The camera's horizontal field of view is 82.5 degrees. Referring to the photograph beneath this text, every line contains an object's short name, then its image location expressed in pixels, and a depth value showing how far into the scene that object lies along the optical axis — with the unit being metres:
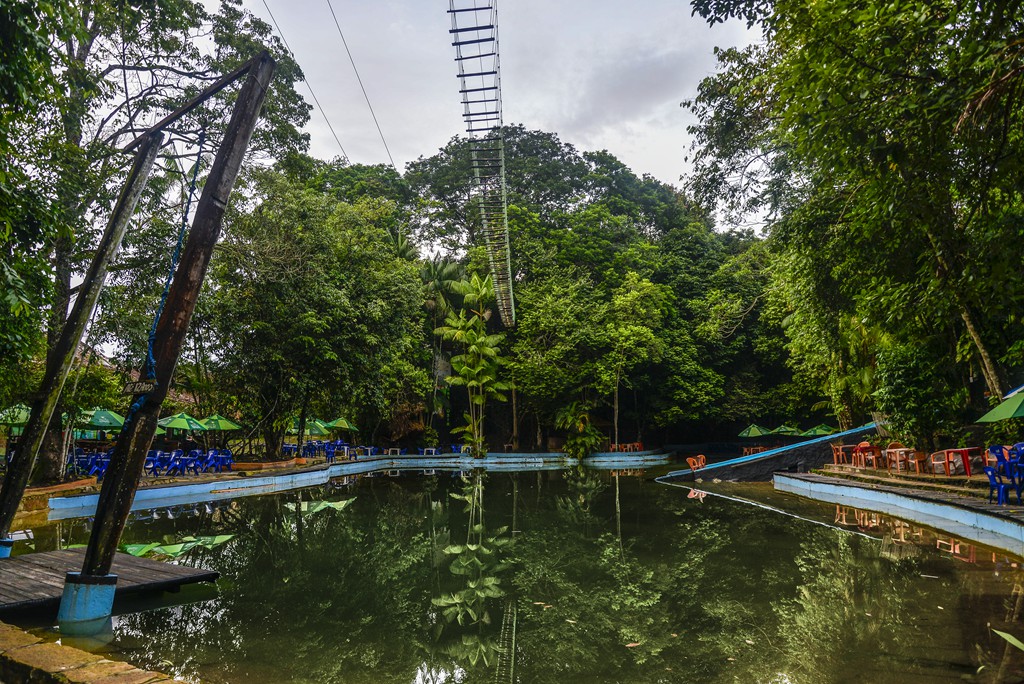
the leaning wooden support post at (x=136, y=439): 4.12
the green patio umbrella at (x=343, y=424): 24.44
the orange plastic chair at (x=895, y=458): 11.47
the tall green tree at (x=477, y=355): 22.73
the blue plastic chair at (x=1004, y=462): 7.02
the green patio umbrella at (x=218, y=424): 15.81
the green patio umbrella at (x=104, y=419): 15.16
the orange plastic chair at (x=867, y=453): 12.80
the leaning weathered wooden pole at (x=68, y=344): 5.29
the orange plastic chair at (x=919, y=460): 10.85
